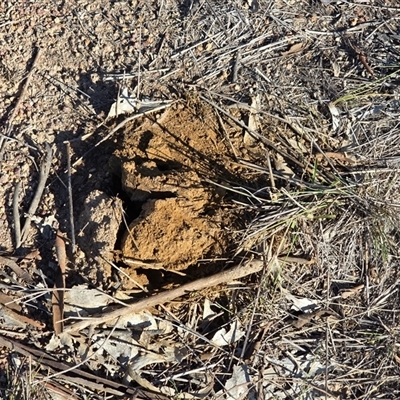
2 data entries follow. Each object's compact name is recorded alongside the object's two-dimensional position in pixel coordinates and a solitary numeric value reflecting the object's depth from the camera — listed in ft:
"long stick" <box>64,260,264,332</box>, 8.70
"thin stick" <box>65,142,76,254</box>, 9.05
